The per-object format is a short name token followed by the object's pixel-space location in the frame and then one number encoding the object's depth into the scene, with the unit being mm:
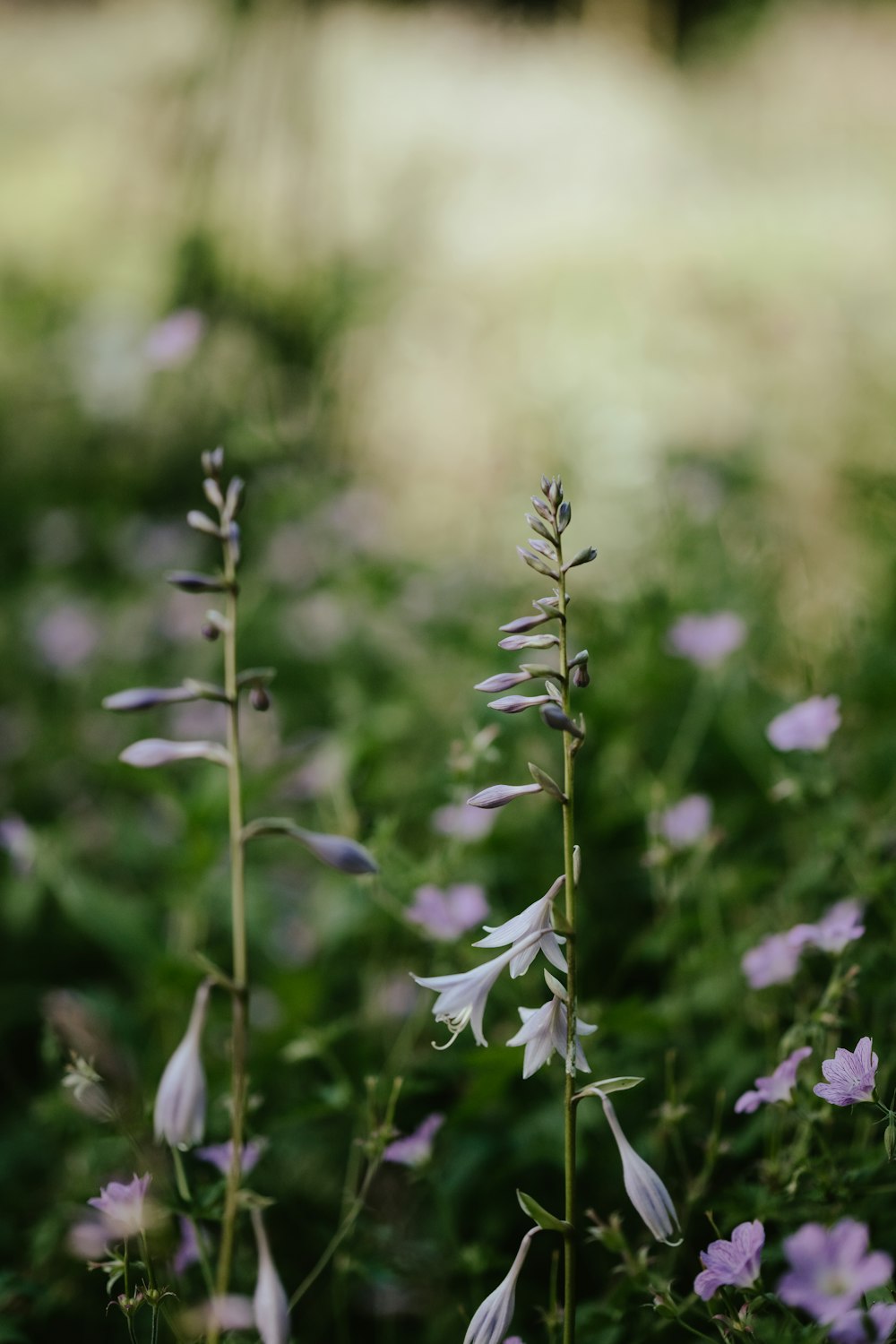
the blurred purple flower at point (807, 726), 1225
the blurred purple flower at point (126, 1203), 1024
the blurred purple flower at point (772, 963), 1170
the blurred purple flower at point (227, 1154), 1080
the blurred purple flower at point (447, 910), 1218
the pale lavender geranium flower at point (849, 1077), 1020
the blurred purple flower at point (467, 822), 1305
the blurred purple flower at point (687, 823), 1323
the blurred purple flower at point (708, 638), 1483
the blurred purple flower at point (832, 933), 1120
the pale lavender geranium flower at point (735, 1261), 1000
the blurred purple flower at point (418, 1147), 1121
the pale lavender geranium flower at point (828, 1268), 962
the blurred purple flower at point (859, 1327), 951
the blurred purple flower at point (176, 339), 1549
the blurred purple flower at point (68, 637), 2396
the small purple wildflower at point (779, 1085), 1062
